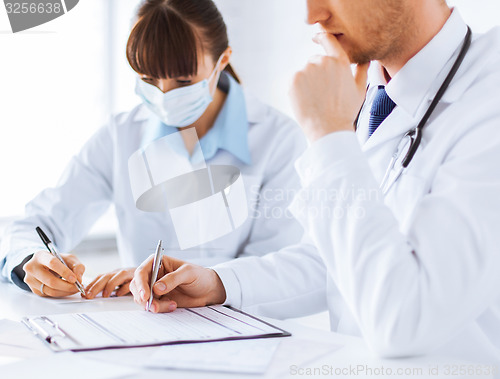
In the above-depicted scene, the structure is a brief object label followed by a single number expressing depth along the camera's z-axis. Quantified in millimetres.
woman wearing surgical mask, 1458
